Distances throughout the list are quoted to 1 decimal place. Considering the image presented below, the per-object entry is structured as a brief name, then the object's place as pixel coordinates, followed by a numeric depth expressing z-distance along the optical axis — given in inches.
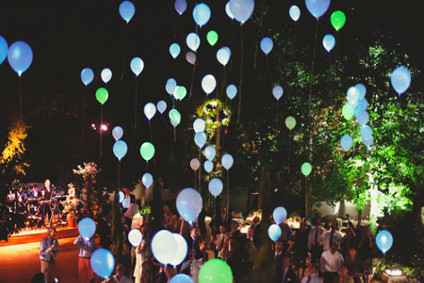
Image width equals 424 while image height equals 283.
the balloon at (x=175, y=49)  402.4
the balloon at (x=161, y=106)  479.6
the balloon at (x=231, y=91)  410.5
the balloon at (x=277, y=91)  401.4
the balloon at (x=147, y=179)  424.3
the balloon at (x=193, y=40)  373.7
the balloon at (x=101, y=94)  389.7
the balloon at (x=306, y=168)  384.5
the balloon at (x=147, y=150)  377.7
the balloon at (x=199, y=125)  437.7
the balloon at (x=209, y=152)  424.7
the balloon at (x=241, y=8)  265.4
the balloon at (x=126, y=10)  337.1
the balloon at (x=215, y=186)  361.1
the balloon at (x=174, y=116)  410.9
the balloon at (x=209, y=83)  369.7
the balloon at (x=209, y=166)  449.9
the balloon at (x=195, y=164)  460.8
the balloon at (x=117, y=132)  445.5
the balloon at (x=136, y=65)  391.2
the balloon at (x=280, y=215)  309.7
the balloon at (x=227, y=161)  411.5
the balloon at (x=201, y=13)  321.0
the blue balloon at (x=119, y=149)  382.2
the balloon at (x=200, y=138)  399.5
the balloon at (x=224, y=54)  368.0
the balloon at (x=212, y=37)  386.7
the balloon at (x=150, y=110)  424.5
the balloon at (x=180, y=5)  368.5
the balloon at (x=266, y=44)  362.9
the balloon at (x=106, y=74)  390.9
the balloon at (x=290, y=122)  397.1
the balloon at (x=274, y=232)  291.1
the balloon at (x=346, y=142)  350.9
